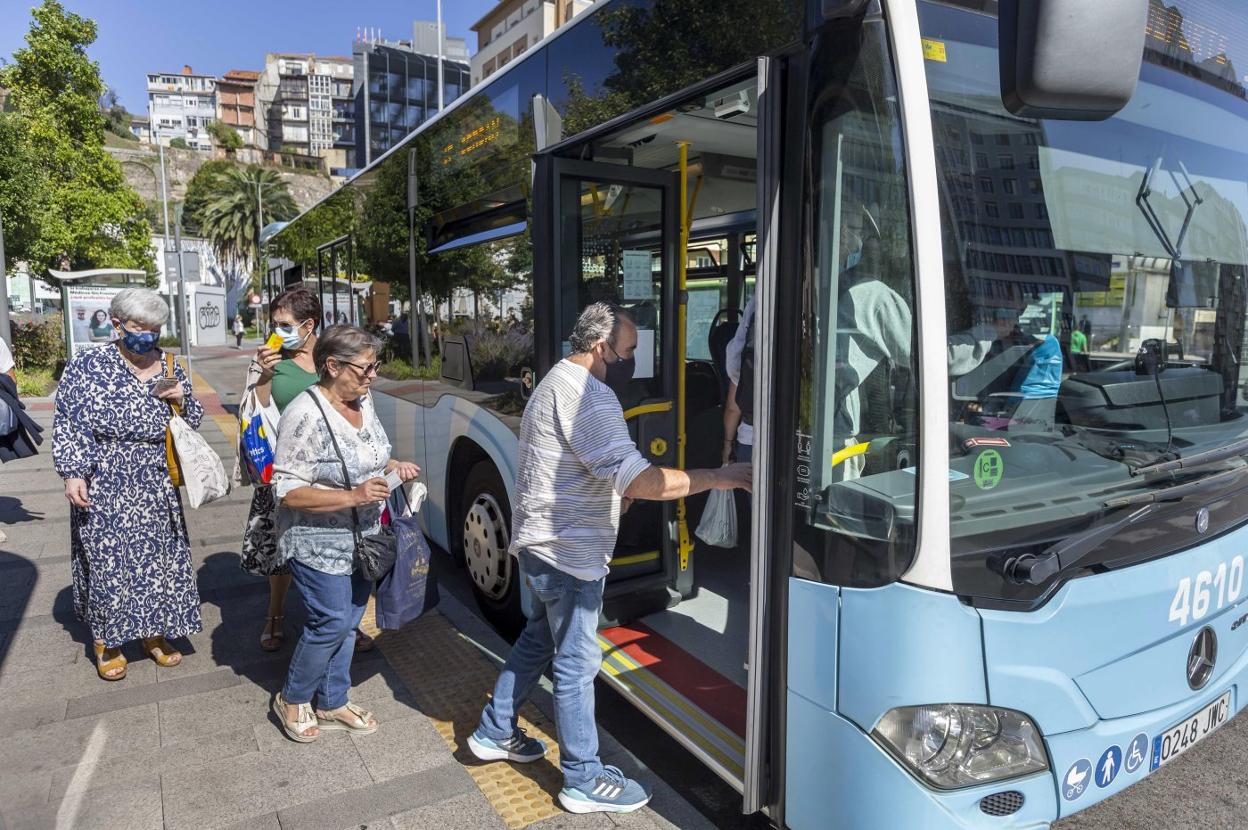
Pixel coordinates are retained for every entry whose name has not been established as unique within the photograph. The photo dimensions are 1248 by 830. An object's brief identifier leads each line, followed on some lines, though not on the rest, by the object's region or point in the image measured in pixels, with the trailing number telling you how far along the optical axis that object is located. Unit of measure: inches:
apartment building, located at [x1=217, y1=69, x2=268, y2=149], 4884.4
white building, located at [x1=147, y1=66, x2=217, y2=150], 4815.5
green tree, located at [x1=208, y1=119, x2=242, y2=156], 3713.1
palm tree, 2359.7
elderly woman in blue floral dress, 152.1
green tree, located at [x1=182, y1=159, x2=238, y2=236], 2771.2
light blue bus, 83.2
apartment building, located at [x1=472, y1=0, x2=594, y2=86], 1466.5
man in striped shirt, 108.0
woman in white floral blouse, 123.7
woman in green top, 155.4
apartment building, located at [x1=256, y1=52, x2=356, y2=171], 4498.0
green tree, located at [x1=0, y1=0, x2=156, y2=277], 713.6
